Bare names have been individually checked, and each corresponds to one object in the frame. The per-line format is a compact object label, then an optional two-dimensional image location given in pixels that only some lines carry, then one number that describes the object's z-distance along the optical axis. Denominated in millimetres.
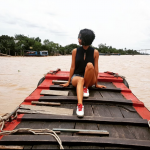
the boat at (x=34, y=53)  38700
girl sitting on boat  2398
